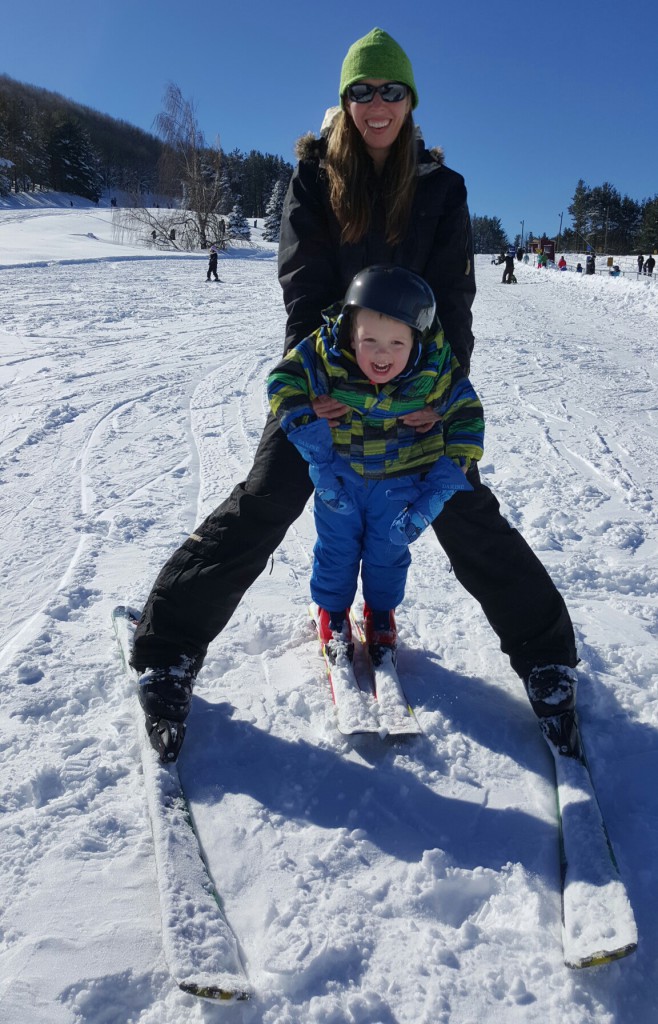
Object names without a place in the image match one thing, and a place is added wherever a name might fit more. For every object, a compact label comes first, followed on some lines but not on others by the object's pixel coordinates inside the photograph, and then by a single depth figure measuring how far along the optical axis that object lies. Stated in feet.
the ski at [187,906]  4.51
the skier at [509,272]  75.51
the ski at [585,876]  4.76
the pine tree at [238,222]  162.35
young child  6.35
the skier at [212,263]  61.00
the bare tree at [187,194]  118.52
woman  6.81
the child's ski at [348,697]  6.91
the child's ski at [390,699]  6.94
